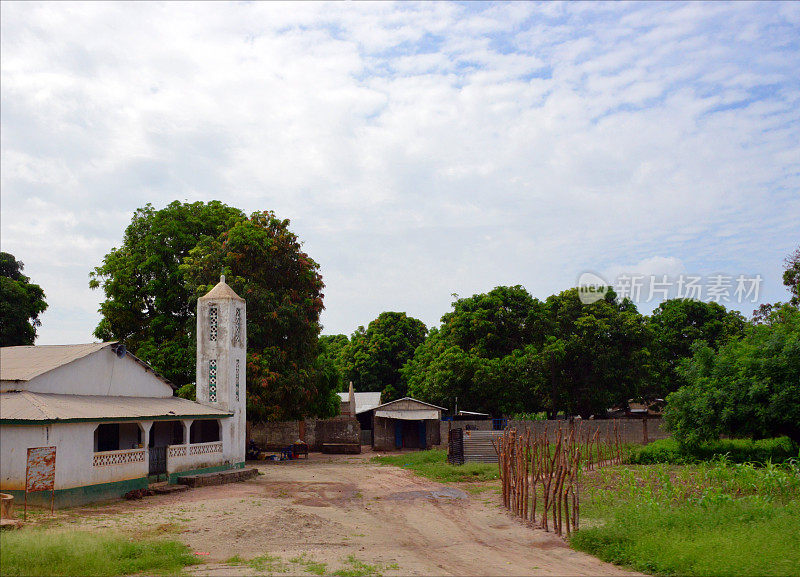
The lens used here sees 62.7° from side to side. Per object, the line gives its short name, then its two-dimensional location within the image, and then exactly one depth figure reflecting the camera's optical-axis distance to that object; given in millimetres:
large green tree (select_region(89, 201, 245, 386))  32750
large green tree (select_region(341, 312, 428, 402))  56625
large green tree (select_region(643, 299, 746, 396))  43219
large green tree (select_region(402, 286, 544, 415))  38094
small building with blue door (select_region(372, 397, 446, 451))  36719
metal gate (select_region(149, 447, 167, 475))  20375
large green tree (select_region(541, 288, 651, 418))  39188
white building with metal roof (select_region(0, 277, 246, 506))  15578
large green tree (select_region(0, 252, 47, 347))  29266
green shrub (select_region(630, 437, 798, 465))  24531
